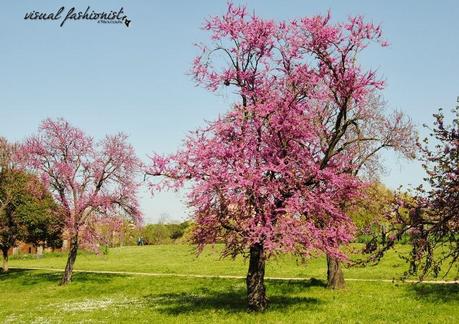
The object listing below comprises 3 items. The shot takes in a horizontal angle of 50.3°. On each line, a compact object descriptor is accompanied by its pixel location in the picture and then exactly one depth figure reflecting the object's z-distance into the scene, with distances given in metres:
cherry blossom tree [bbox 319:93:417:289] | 28.62
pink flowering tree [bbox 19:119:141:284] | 39.62
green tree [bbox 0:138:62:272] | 49.78
